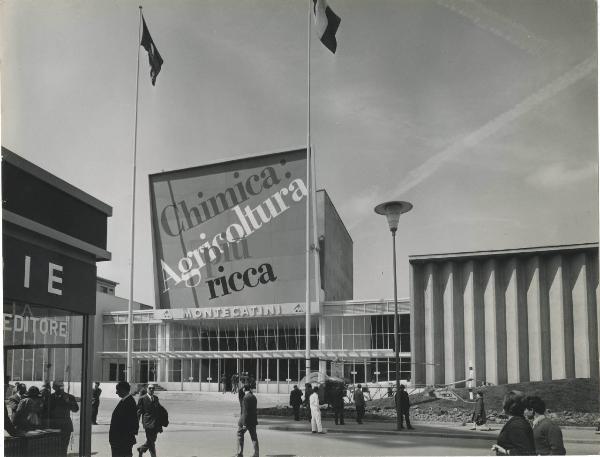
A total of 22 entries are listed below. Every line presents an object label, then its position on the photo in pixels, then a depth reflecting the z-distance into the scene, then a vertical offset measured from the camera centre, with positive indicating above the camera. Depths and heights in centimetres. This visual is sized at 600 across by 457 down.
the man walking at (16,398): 1059 -127
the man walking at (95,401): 1985 -266
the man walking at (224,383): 4416 -435
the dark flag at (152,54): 2326 +991
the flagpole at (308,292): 2634 +127
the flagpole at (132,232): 2919 +425
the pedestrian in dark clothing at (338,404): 2167 -283
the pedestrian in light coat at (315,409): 1803 -249
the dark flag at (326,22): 1977 +919
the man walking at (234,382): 4224 -419
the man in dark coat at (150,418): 1137 -171
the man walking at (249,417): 1246 -186
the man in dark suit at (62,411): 1077 -151
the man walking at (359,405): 2164 -285
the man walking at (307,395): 2282 -266
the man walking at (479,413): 1962 -285
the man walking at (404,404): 1953 -260
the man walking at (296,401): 2289 -287
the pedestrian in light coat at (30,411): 1047 -147
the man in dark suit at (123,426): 962 -156
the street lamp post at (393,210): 1802 +303
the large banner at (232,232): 4453 +612
